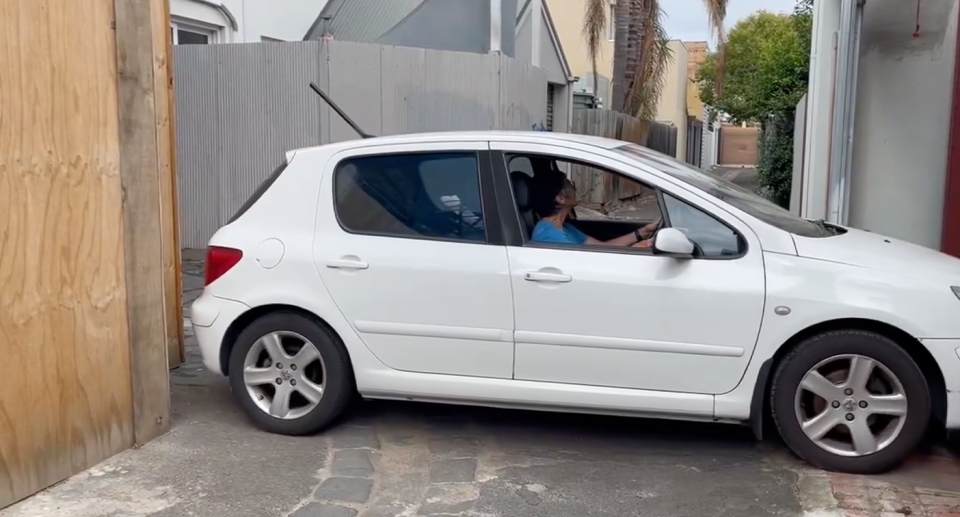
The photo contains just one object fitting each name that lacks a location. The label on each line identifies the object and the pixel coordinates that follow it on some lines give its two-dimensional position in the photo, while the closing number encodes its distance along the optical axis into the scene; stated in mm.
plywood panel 4273
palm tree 20000
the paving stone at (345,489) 4520
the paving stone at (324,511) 4328
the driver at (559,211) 5133
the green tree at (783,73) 14344
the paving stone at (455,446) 5121
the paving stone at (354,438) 5234
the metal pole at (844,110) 8680
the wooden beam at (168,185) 6266
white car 4555
